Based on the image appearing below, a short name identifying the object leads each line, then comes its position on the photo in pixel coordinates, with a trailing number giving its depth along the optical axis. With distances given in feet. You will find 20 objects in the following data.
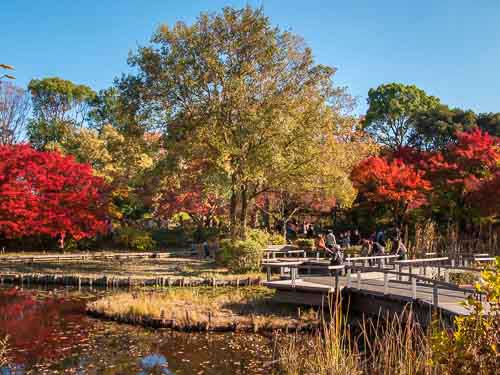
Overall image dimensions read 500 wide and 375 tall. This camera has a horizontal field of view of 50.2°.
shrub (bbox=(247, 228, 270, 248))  71.26
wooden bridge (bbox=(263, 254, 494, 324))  38.78
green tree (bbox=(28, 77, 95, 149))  160.76
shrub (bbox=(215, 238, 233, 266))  69.92
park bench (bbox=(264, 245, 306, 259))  72.32
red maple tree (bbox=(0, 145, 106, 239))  92.58
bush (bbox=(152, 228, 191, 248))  125.59
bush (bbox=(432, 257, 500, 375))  14.16
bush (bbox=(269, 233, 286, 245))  84.76
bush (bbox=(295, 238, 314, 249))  91.89
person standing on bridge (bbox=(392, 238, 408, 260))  64.57
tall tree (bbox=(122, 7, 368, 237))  71.61
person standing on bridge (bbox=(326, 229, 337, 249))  57.37
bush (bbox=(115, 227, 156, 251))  115.24
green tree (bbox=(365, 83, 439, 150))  161.99
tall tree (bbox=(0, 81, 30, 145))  151.94
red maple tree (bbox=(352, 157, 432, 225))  95.50
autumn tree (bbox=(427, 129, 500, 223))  83.97
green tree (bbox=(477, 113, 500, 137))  127.13
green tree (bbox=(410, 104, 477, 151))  132.16
